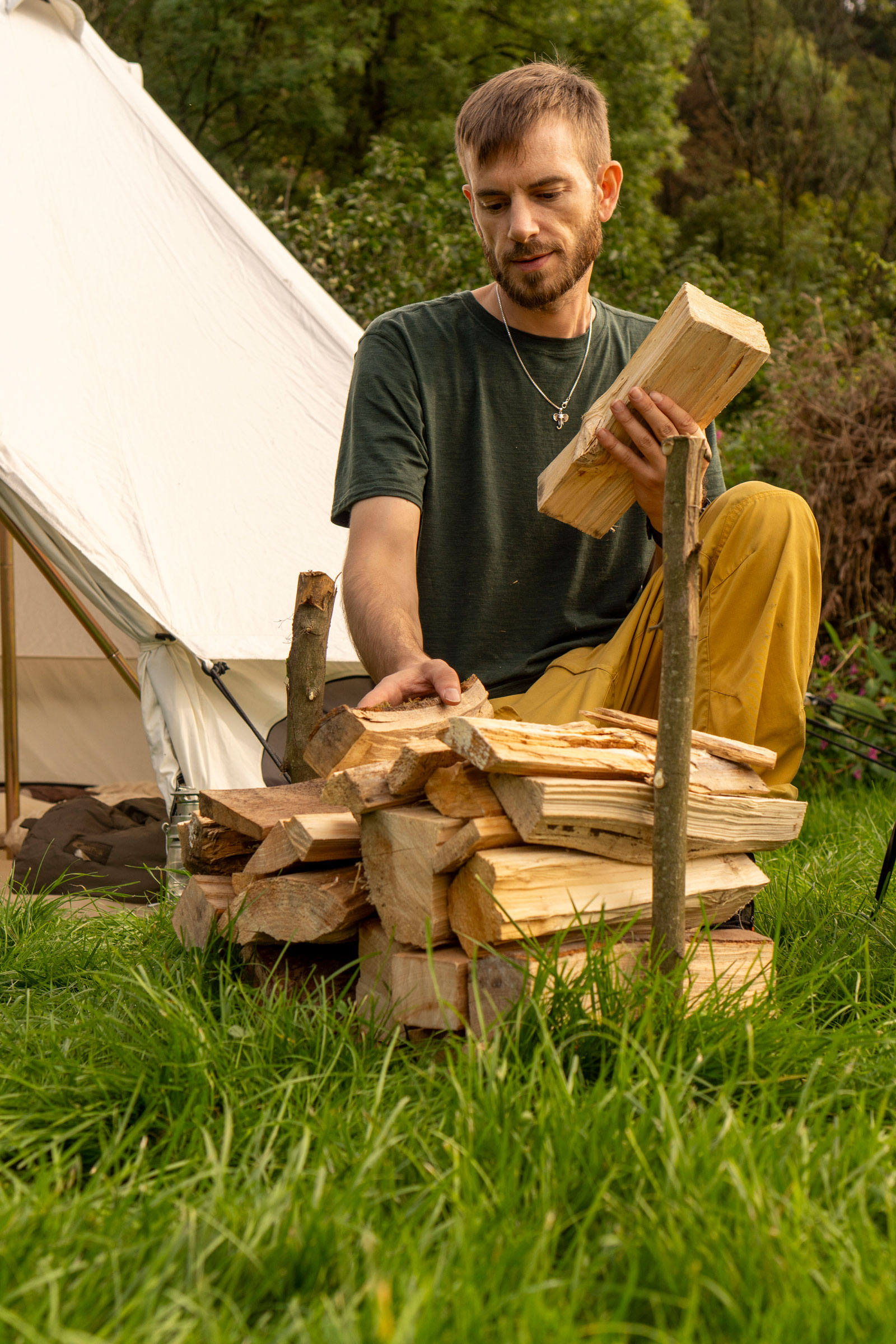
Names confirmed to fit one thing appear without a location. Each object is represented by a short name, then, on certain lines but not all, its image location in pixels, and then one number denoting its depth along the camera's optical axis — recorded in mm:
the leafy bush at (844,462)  3819
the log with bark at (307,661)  2540
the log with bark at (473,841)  2252
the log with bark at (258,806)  2406
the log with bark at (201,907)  2413
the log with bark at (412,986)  2259
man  2551
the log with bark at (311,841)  2324
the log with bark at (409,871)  2272
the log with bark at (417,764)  2282
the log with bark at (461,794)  2270
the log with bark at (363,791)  2299
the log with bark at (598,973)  2232
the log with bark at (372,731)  2391
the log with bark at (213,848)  2456
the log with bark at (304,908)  2323
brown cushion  3112
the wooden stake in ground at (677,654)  2239
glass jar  2917
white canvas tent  3087
